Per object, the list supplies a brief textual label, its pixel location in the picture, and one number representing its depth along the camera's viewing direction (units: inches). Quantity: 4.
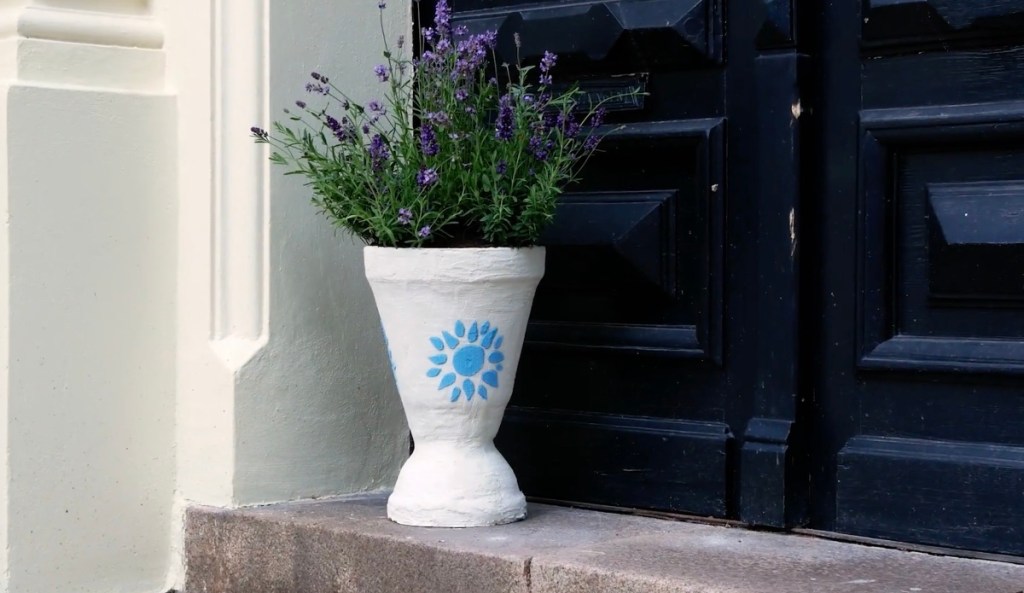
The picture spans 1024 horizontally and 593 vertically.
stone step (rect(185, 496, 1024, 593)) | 79.2
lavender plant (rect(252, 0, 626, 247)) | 93.0
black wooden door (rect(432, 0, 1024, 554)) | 87.4
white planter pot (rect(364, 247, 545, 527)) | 92.7
